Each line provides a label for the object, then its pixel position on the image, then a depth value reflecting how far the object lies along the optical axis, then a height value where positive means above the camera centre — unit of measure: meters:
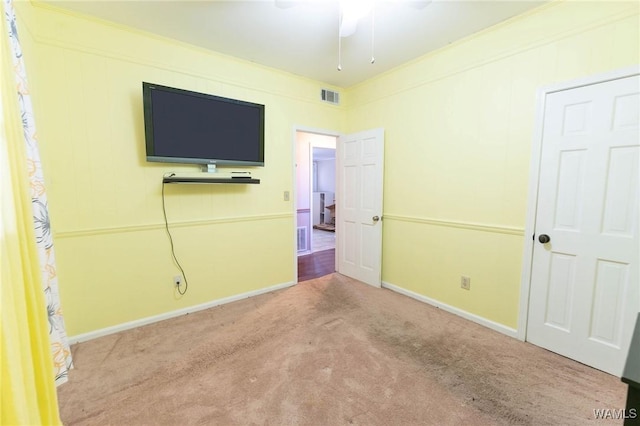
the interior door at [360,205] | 3.54 -0.26
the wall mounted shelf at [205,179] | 2.59 +0.06
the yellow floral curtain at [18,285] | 1.04 -0.43
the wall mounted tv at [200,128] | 2.48 +0.57
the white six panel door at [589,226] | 1.86 -0.28
